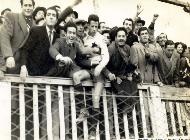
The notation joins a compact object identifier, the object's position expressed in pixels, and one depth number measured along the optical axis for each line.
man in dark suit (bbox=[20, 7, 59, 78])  4.11
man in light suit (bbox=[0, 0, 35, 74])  3.81
